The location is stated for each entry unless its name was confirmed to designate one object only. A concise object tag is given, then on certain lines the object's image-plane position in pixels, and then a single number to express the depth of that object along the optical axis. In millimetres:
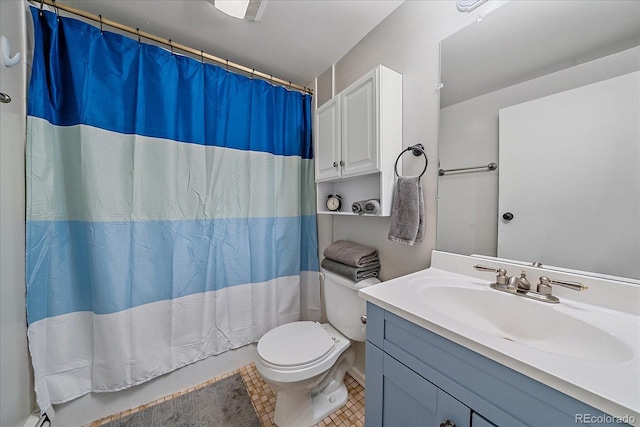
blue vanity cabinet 452
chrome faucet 700
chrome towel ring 1094
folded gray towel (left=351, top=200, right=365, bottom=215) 1257
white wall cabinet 1135
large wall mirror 652
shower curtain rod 1140
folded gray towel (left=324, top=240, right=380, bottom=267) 1301
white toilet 1091
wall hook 860
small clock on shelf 1500
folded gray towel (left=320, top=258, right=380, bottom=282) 1282
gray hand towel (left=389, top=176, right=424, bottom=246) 1063
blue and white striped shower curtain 1108
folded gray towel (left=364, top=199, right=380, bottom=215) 1201
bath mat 1227
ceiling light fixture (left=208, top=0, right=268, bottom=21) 1106
